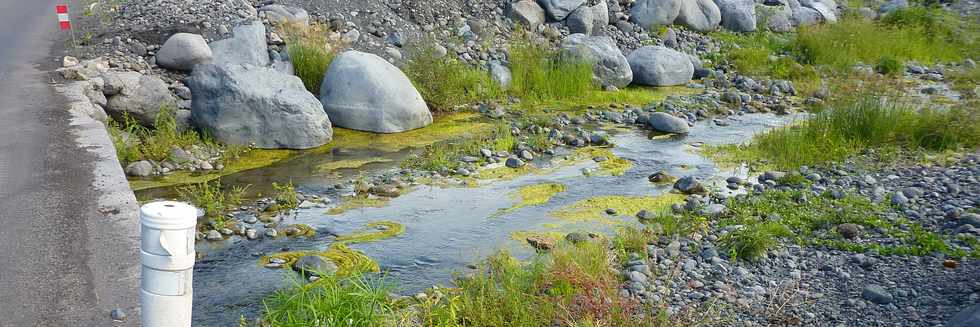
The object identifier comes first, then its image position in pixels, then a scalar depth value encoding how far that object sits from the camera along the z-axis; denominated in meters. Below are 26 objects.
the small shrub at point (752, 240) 6.02
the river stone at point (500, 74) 12.14
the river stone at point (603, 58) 12.63
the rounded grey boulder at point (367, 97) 9.94
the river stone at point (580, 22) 14.98
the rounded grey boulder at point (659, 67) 13.25
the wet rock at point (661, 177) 8.38
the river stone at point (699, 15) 16.36
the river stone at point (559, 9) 15.16
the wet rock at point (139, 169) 8.05
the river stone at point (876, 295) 5.24
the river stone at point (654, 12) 15.93
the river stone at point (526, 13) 14.78
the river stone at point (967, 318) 4.06
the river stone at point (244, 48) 10.72
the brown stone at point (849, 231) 6.35
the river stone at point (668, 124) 10.50
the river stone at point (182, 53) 10.43
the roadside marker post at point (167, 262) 3.00
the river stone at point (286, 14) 12.17
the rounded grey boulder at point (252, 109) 8.95
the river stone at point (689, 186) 7.93
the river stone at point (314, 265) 5.82
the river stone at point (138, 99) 8.92
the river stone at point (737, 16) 16.97
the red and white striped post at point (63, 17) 9.88
